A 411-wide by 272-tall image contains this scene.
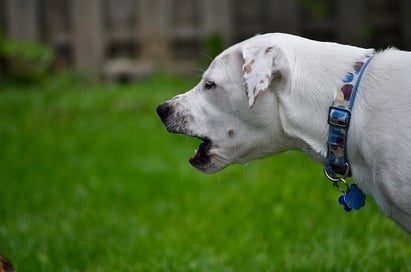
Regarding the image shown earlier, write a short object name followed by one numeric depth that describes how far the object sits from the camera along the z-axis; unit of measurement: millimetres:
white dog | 5629
